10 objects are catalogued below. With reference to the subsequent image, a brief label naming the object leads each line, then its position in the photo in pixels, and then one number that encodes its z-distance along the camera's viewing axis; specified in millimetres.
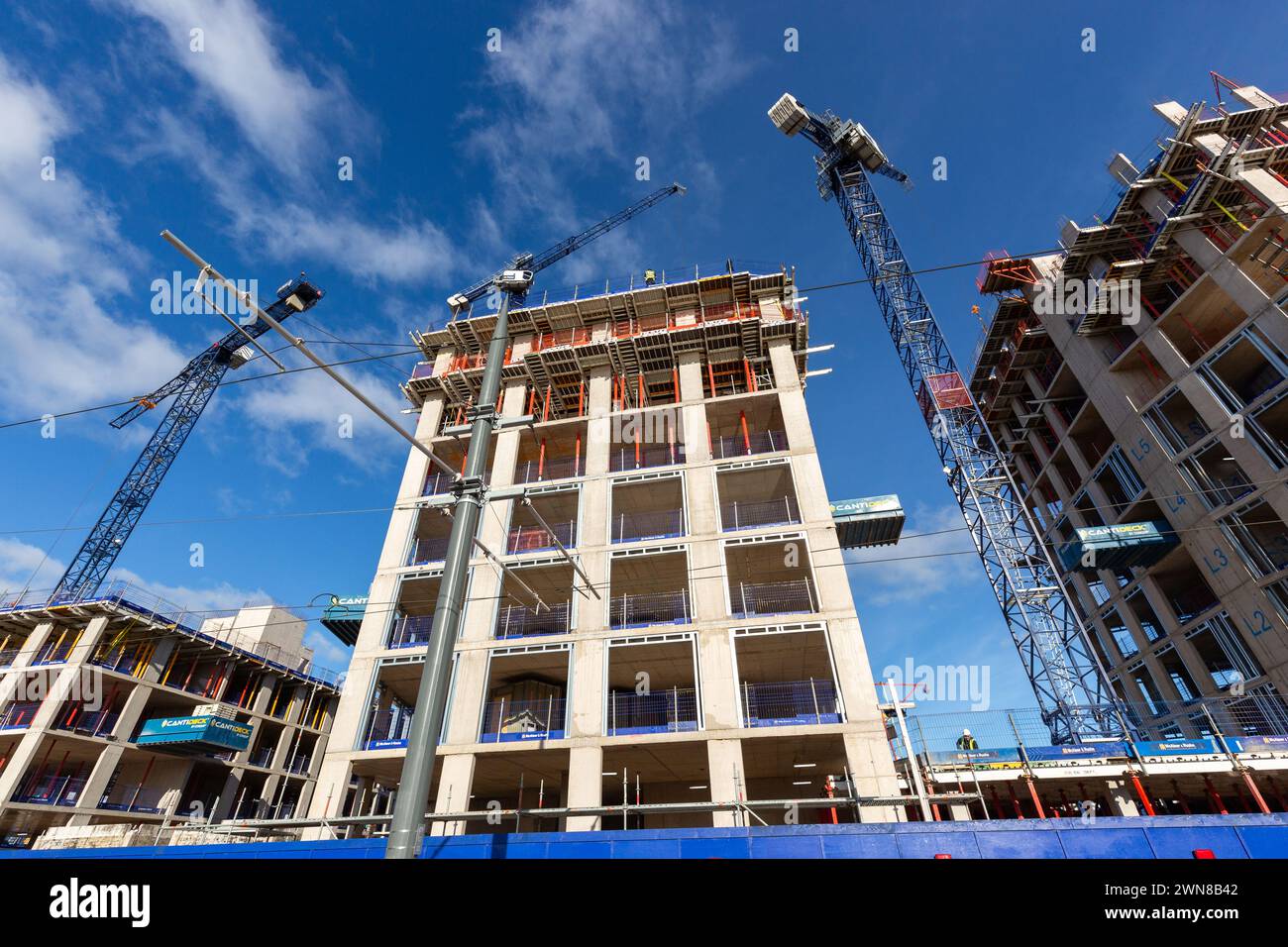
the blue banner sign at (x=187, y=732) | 31703
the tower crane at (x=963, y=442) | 35625
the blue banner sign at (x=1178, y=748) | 17500
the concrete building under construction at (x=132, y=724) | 29344
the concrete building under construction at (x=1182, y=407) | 27281
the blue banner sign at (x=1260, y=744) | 18631
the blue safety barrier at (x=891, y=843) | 11773
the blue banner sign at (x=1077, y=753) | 17828
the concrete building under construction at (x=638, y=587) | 19500
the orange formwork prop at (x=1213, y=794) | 17880
